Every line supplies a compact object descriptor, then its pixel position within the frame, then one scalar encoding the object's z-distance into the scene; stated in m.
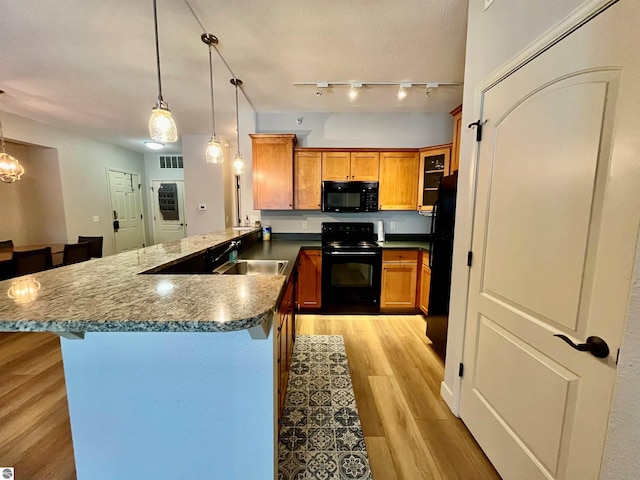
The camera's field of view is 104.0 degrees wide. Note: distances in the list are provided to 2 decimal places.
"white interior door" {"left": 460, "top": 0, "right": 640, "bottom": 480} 0.80
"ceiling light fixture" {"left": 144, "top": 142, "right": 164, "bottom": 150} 5.15
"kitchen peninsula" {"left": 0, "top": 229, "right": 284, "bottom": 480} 0.91
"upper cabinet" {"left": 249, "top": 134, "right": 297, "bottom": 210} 3.34
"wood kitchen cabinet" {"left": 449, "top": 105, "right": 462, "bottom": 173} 2.66
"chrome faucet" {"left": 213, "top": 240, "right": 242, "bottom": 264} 2.06
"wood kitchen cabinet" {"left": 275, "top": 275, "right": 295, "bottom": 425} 1.49
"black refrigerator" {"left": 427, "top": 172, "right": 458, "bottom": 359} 2.19
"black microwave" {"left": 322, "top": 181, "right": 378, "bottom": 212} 3.41
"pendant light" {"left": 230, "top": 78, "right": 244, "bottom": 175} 2.70
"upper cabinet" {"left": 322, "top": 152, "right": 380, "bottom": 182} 3.43
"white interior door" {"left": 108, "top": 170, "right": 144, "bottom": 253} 5.74
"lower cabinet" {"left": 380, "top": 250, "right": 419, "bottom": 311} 3.25
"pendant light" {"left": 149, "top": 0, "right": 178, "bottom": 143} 1.49
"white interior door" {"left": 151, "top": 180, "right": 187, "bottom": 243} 6.84
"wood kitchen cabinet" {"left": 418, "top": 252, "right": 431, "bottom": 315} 3.06
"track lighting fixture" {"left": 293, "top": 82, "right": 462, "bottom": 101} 2.76
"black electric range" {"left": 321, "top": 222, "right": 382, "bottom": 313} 3.21
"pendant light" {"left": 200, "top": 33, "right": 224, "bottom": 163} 2.32
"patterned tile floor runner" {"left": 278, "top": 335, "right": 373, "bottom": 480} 1.37
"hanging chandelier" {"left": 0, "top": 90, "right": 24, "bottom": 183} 3.16
